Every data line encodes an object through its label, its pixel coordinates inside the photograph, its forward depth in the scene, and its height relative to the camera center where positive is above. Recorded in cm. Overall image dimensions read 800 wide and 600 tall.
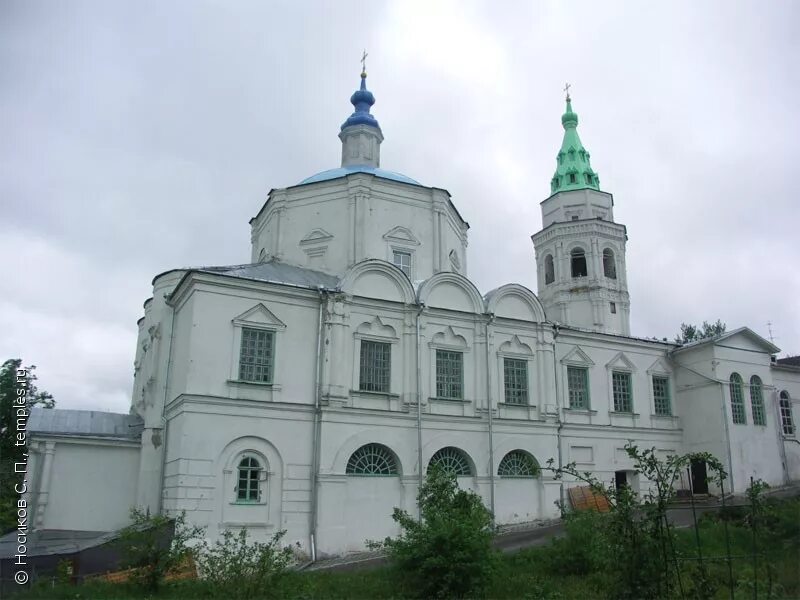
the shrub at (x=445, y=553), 1127 -114
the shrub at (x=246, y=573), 1038 -140
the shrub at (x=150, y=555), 1205 -127
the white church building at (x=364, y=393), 1809 +276
